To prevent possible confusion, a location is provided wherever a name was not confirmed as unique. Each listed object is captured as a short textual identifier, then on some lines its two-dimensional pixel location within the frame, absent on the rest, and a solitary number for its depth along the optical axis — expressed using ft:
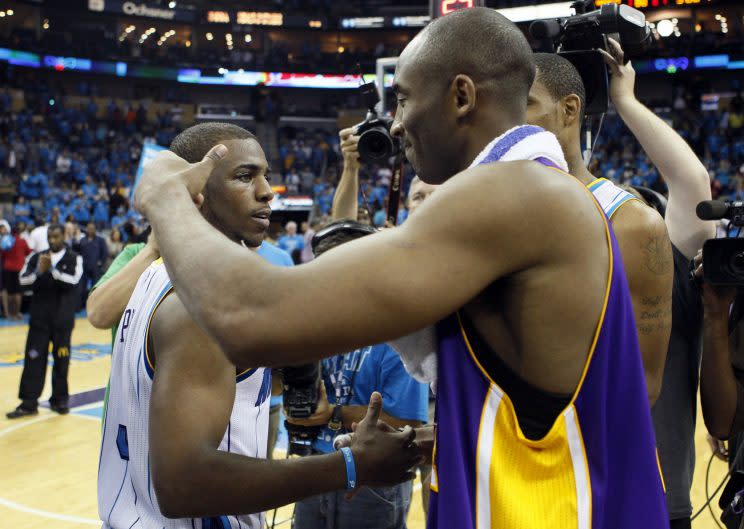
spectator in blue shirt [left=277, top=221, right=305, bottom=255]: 45.96
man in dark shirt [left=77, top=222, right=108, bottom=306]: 45.19
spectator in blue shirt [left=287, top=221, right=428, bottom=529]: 9.01
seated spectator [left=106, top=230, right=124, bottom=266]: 49.52
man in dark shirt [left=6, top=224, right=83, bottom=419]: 23.52
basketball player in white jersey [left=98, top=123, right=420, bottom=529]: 5.09
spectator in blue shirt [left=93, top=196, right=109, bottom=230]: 62.39
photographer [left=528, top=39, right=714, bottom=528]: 7.82
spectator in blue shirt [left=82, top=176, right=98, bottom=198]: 68.95
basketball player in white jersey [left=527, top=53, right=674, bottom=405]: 6.75
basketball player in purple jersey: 3.61
